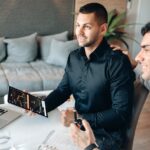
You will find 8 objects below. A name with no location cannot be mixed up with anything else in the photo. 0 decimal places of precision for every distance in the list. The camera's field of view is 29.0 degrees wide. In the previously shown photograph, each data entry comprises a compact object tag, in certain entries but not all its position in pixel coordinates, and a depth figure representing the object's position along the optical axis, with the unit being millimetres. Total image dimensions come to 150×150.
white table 1344
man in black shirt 1582
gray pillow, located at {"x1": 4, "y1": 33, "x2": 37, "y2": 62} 3687
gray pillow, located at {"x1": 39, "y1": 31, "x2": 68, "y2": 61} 3840
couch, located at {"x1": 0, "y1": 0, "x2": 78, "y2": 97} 3576
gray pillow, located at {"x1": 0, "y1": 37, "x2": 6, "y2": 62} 3658
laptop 1521
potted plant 4004
